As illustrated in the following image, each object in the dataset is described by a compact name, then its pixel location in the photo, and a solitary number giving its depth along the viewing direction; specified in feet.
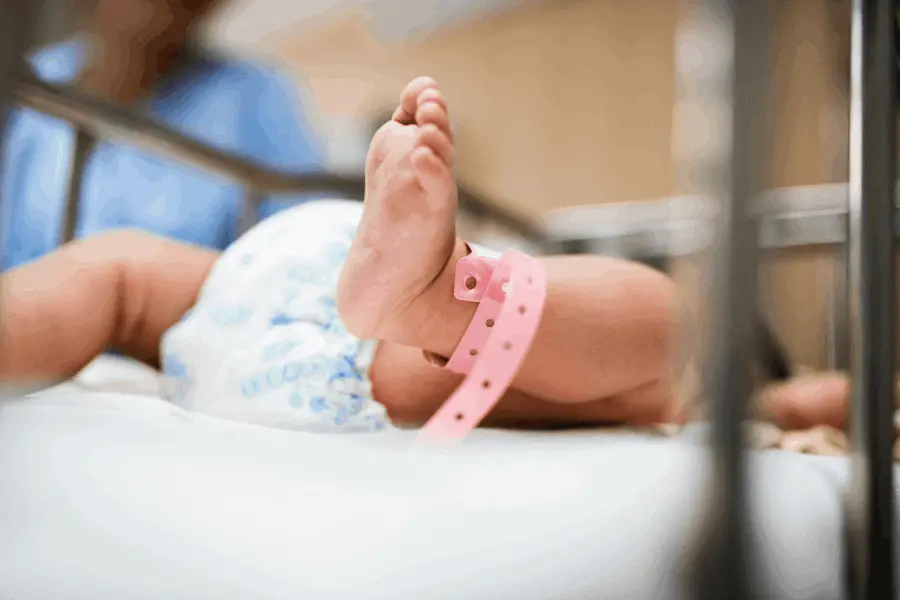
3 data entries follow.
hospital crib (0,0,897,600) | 0.62
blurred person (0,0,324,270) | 1.70
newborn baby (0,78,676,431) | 1.21
